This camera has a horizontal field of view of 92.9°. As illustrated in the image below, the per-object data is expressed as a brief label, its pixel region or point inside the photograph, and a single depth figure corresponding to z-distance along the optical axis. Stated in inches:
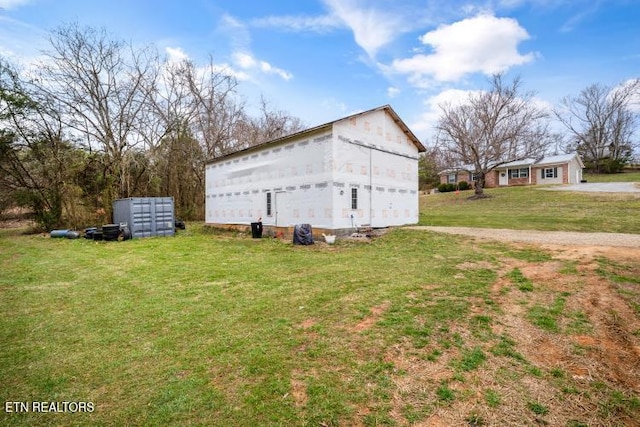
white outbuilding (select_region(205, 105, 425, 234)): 518.9
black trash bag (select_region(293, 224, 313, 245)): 497.7
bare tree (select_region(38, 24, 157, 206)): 752.3
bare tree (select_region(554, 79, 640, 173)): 1590.8
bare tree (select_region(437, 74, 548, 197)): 1049.5
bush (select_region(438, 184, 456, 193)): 1480.1
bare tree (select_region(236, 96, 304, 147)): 1210.0
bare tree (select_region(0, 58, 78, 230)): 741.3
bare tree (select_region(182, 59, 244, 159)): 1028.5
